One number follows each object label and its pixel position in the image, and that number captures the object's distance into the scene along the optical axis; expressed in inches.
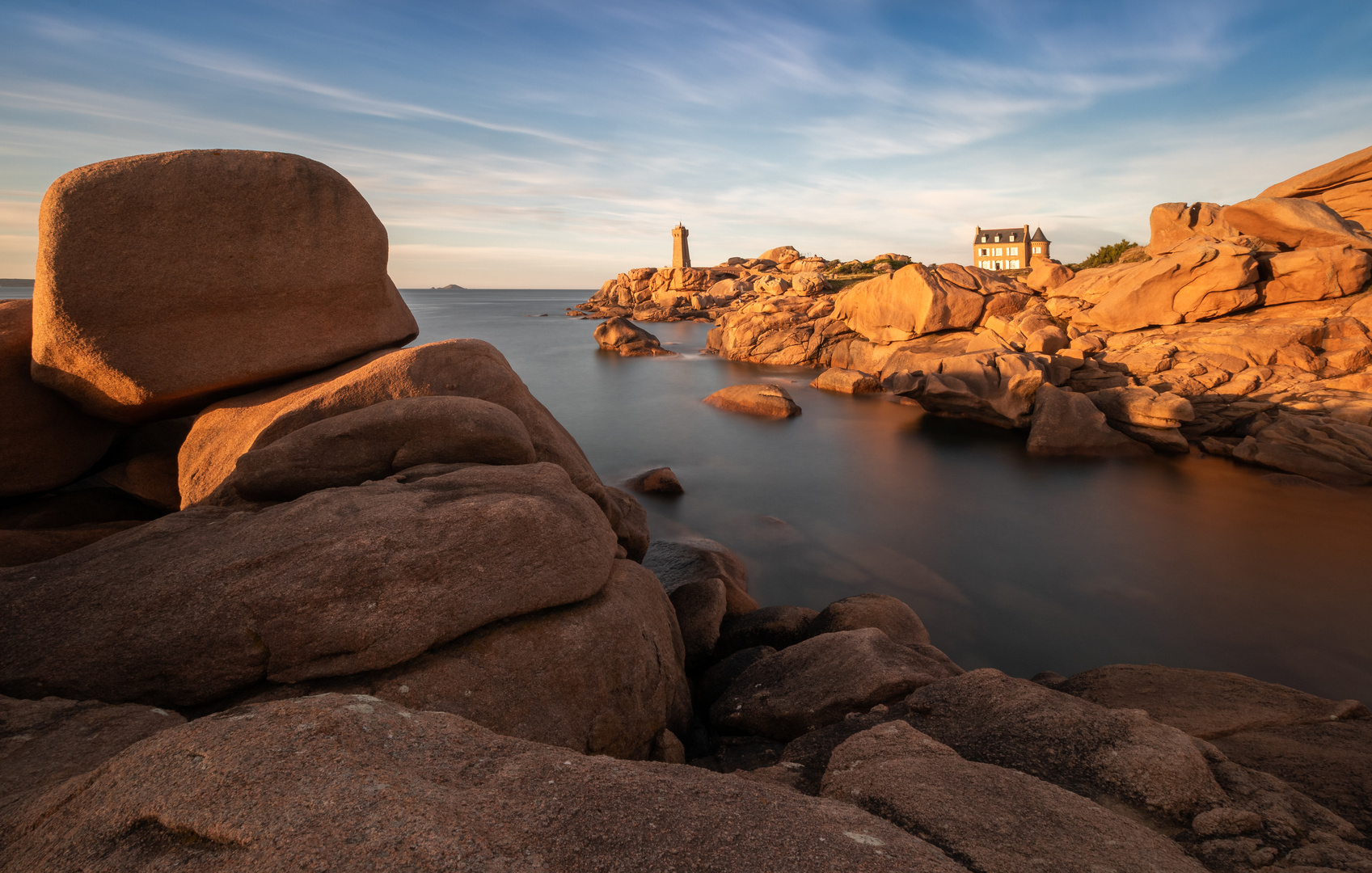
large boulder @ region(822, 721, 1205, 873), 128.7
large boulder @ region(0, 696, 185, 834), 132.6
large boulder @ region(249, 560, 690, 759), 201.3
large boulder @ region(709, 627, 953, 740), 245.1
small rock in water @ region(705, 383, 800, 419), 1179.9
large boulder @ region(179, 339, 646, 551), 317.4
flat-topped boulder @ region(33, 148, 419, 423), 297.0
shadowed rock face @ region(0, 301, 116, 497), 320.8
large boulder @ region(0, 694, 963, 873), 100.9
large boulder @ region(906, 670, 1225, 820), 162.1
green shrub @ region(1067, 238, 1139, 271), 1726.4
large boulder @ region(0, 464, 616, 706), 183.2
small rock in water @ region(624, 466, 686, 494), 791.7
